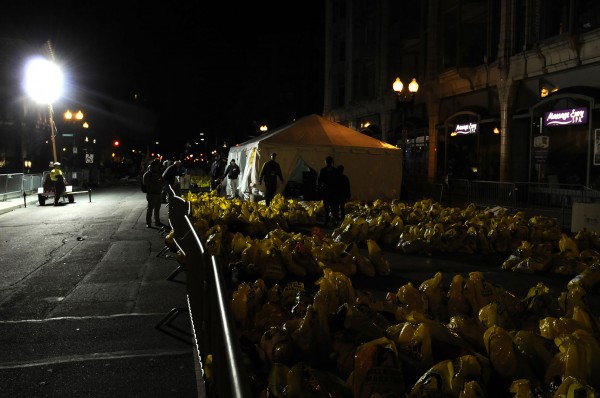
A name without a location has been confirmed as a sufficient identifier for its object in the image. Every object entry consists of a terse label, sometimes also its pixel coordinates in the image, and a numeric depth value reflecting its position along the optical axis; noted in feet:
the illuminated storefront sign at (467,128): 80.38
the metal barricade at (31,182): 82.95
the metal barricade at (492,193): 54.39
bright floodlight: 95.20
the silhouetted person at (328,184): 43.70
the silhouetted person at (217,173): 85.25
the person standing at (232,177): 72.49
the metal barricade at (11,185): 74.64
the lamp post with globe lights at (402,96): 63.11
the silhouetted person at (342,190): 44.04
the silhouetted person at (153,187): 46.14
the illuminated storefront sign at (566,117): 58.54
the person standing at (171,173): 53.16
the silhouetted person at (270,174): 52.75
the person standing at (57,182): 71.77
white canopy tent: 60.44
